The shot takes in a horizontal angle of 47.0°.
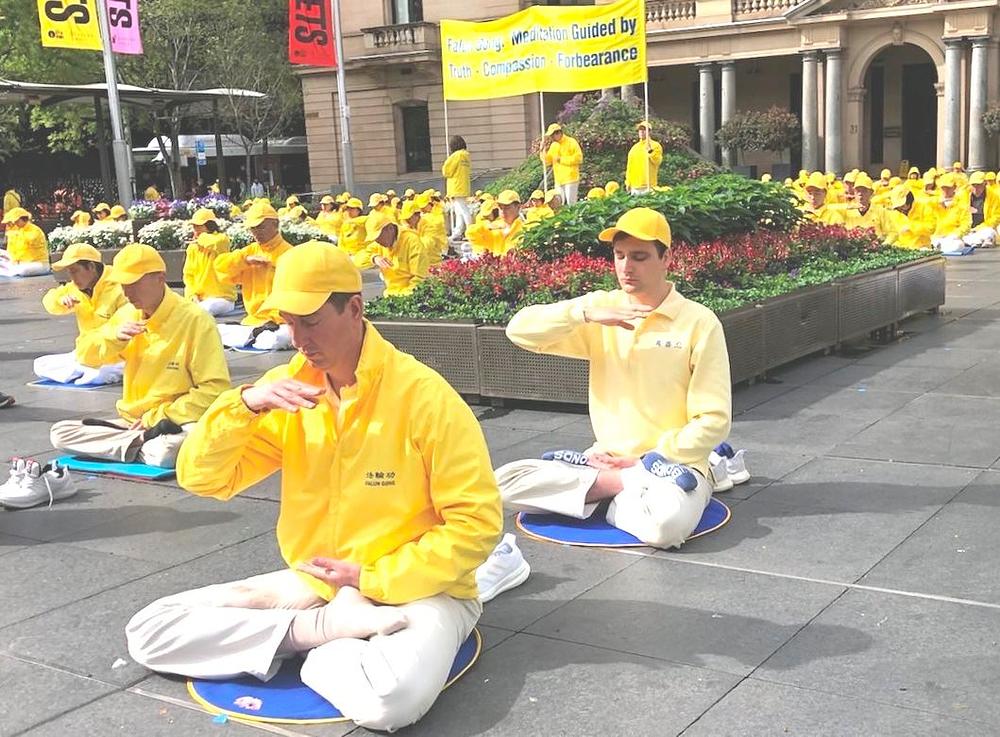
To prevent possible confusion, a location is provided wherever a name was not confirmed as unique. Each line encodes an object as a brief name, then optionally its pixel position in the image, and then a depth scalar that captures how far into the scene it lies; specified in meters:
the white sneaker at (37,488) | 6.95
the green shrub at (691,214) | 10.49
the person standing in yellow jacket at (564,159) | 22.36
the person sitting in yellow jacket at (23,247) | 25.06
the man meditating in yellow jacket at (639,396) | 5.62
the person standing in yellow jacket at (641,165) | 21.55
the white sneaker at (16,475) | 7.03
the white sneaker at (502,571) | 5.11
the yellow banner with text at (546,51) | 17.39
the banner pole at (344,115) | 30.53
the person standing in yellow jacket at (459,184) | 25.22
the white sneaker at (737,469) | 6.79
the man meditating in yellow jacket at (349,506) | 3.89
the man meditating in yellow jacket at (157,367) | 7.36
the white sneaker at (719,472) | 6.61
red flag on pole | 29.33
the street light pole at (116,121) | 25.56
